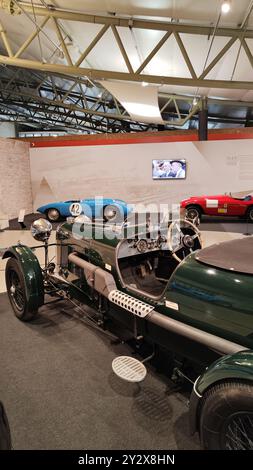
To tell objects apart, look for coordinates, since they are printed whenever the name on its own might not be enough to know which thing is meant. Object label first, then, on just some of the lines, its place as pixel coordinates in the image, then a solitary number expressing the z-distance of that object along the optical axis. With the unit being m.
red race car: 7.79
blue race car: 8.37
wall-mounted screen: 9.62
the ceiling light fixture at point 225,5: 3.98
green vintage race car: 1.35
